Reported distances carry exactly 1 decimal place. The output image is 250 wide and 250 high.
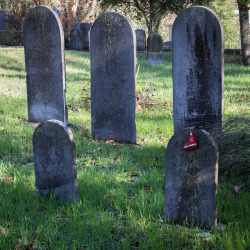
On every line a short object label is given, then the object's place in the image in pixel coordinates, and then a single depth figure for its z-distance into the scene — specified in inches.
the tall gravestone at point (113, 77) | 205.9
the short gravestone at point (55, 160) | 128.6
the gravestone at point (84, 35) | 863.1
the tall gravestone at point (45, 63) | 227.6
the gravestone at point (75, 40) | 871.1
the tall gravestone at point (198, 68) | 179.5
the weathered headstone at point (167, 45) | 1076.3
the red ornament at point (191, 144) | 108.0
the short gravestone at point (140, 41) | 839.1
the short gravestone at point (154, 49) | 600.4
